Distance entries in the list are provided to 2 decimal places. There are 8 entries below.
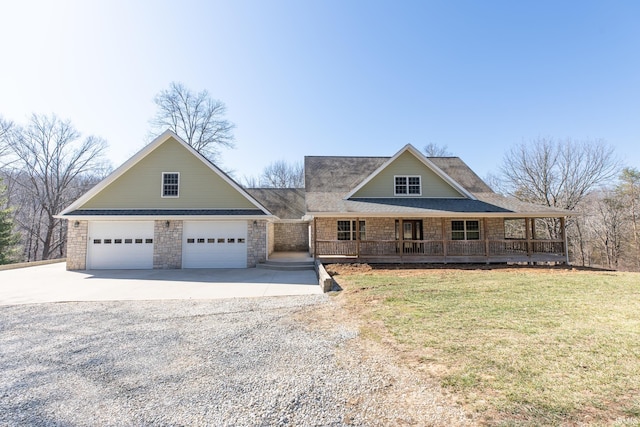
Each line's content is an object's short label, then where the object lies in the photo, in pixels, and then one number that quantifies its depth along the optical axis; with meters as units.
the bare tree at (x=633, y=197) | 21.56
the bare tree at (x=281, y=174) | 40.72
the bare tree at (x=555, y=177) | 25.34
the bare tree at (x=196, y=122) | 30.00
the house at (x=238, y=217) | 13.81
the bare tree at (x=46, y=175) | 25.92
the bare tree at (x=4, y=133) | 24.28
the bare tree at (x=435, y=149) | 41.78
